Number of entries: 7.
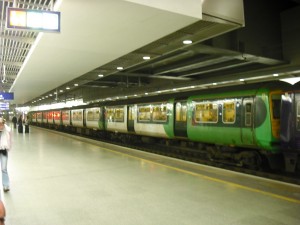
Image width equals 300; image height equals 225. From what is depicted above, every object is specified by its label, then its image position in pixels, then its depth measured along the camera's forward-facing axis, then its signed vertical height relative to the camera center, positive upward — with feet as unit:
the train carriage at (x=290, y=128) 26.00 -1.29
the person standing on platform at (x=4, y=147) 19.63 -1.96
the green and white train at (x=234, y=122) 26.84 -0.86
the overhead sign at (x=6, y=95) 81.20 +6.06
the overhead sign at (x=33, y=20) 16.03 +5.30
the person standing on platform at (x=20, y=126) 77.11 -2.26
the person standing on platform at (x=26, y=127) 78.29 -2.57
